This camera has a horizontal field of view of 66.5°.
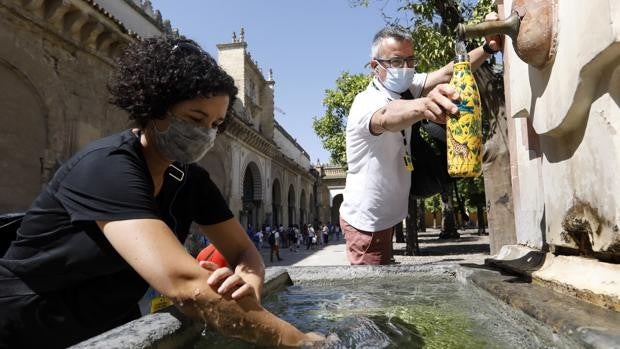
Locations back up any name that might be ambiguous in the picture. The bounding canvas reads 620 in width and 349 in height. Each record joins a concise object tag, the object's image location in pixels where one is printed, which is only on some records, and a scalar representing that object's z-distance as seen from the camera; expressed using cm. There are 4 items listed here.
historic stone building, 947
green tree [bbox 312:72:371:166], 2195
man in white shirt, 271
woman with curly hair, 136
